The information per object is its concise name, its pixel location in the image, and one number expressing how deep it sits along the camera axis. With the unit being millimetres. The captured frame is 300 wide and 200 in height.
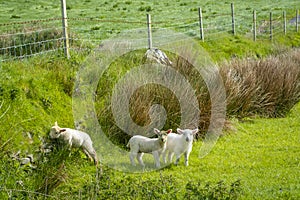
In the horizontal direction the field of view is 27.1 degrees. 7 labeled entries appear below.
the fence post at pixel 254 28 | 25392
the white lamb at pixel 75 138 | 9867
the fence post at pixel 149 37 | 16250
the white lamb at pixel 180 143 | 10086
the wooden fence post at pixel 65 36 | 13438
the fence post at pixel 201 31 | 22016
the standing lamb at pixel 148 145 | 10021
